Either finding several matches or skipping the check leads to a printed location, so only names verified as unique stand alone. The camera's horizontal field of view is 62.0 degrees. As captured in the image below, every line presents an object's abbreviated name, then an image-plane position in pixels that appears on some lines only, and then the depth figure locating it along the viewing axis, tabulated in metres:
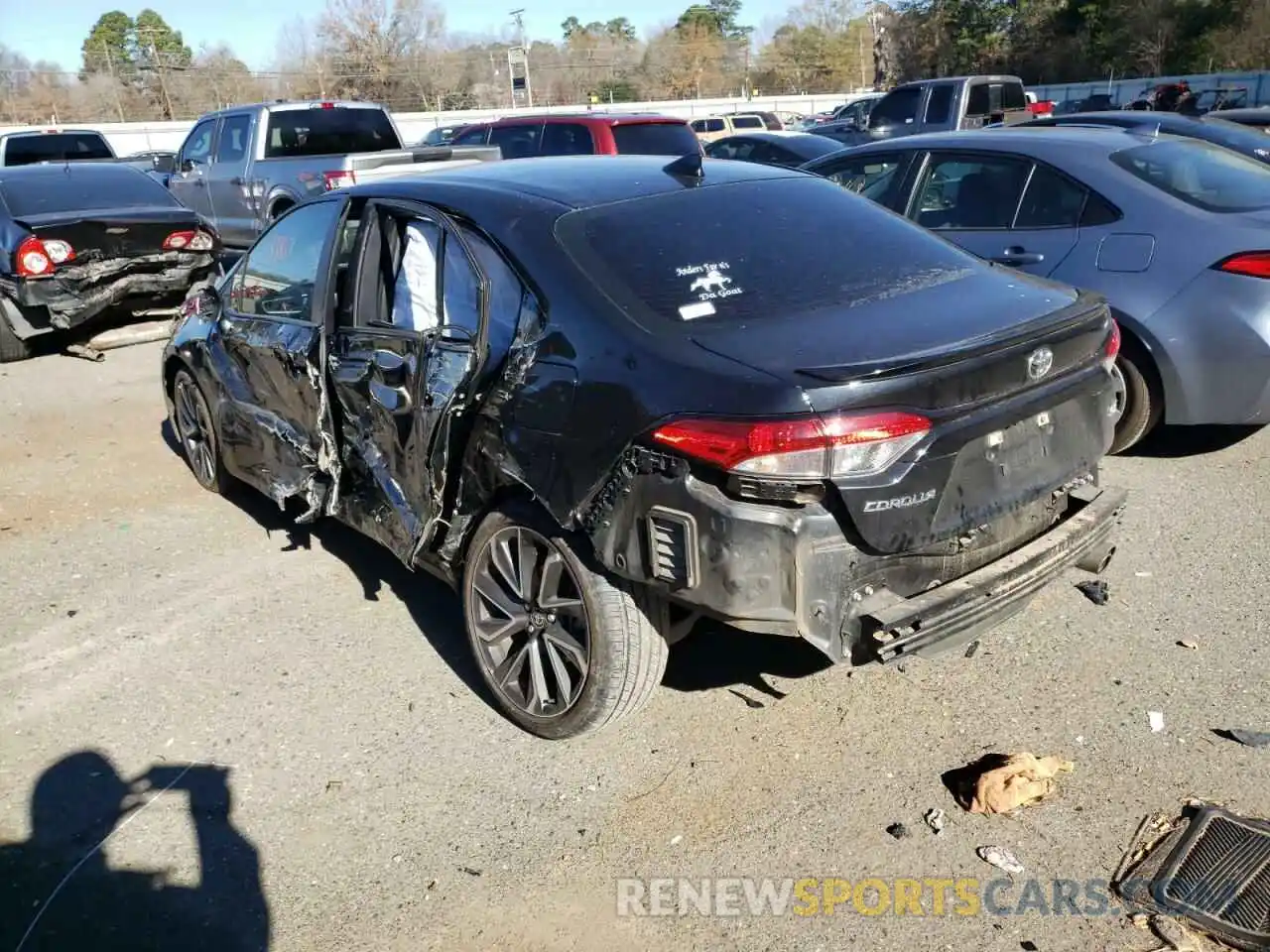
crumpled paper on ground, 3.00
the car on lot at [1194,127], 8.81
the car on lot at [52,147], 15.80
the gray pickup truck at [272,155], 11.66
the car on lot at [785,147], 15.48
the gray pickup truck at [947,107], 15.88
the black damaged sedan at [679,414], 2.71
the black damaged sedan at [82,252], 8.74
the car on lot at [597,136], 11.62
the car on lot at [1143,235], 4.90
